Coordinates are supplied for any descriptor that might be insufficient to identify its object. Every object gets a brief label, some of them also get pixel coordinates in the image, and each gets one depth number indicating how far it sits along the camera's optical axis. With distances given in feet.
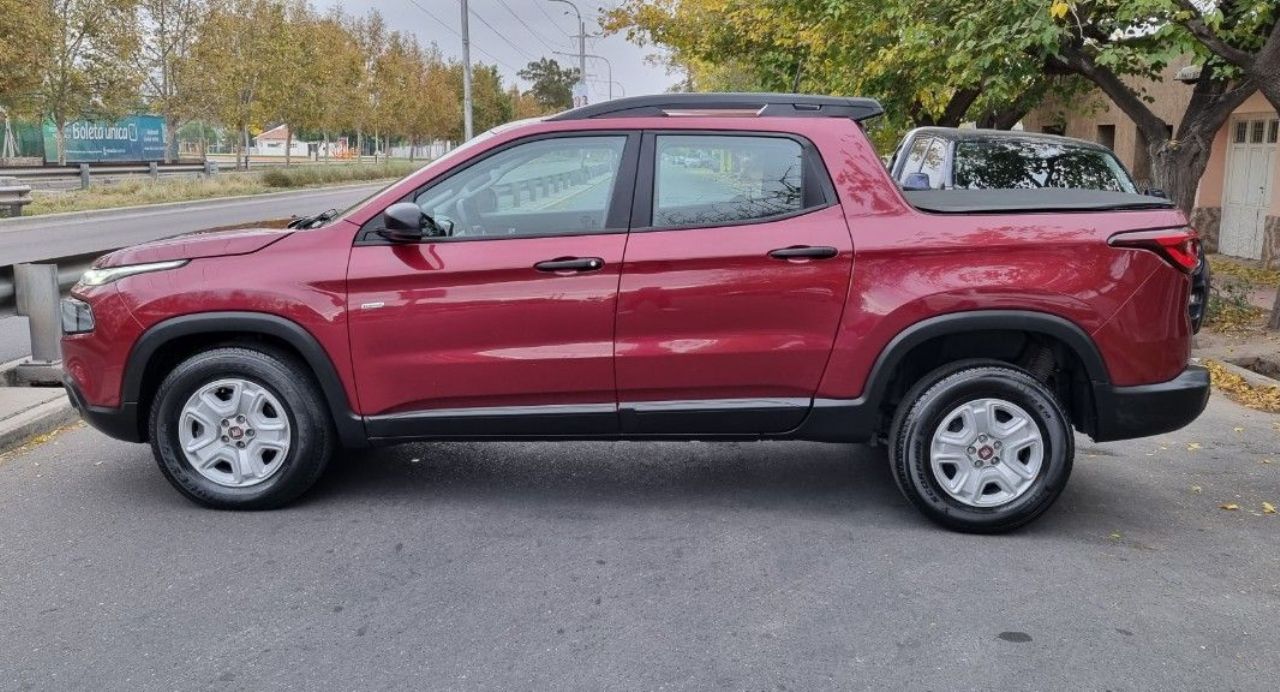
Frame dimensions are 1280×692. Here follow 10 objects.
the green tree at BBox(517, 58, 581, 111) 415.44
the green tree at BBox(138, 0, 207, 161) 120.78
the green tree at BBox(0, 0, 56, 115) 87.25
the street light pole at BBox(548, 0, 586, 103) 196.85
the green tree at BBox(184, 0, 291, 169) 123.34
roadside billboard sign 146.30
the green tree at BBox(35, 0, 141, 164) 102.78
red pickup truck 14.75
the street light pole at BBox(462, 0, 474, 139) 120.78
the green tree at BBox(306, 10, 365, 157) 148.36
